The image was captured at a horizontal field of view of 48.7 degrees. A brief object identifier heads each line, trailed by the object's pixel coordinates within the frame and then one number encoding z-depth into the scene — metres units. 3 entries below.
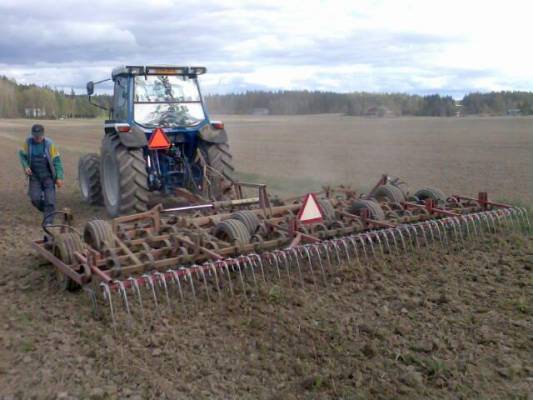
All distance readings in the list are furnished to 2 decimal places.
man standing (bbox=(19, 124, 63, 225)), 6.88
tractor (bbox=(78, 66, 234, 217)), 7.56
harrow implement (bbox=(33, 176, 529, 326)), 4.66
